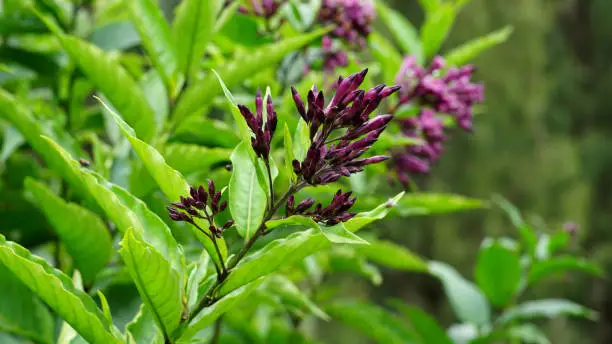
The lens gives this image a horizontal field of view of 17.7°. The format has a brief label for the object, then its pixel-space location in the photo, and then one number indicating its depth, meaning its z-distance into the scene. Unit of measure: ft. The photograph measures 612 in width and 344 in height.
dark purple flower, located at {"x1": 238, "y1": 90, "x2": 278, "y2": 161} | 2.95
